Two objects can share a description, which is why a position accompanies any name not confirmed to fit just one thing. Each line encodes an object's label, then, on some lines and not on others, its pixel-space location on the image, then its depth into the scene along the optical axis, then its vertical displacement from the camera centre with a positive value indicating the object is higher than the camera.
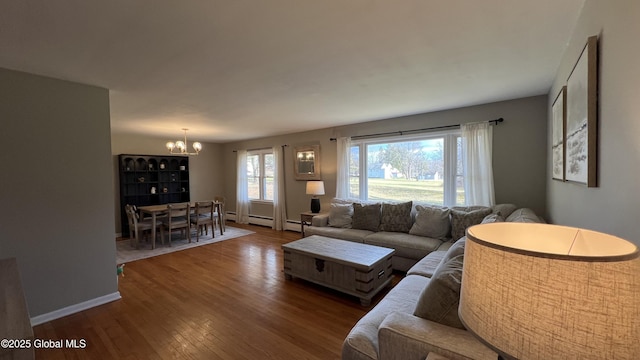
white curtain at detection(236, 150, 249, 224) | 7.18 -0.44
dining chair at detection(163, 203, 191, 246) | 4.90 -0.82
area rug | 4.34 -1.31
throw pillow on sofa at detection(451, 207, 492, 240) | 3.38 -0.61
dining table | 4.72 -0.69
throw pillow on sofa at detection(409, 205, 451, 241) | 3.60 -0.72
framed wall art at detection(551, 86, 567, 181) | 1.94 +0.32
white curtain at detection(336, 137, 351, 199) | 5.11 +0.16
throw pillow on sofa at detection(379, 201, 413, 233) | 3.96 -0.69
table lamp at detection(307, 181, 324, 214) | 5.22 -0.34
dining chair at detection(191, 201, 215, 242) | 5.25 -0.85
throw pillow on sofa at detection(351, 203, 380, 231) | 4.15 -0.71
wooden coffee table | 2.73 -1.04
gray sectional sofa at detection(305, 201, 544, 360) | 1.19 -0.77
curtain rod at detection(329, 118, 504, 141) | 3.61 +0.68
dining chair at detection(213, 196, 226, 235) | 5.75 -0.88
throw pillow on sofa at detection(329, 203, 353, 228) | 4.48 -0.73
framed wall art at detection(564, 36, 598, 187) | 1.26 +0.28
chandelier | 4.99 +0.57
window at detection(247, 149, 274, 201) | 6.84 +0.02
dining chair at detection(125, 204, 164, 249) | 4.68 -0.89
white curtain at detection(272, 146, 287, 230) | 6.30 -0.49
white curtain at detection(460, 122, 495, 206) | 3.63 +0.11
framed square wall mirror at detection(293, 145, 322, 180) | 5.64 +0.26
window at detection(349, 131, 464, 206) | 4.01 +0.06
